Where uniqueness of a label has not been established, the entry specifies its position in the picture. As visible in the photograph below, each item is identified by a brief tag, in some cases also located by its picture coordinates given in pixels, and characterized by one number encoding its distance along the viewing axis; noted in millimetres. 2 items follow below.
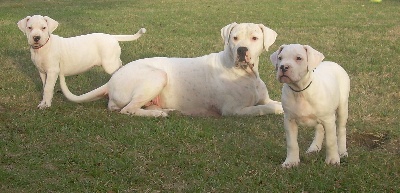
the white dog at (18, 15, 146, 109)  8750
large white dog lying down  8117
